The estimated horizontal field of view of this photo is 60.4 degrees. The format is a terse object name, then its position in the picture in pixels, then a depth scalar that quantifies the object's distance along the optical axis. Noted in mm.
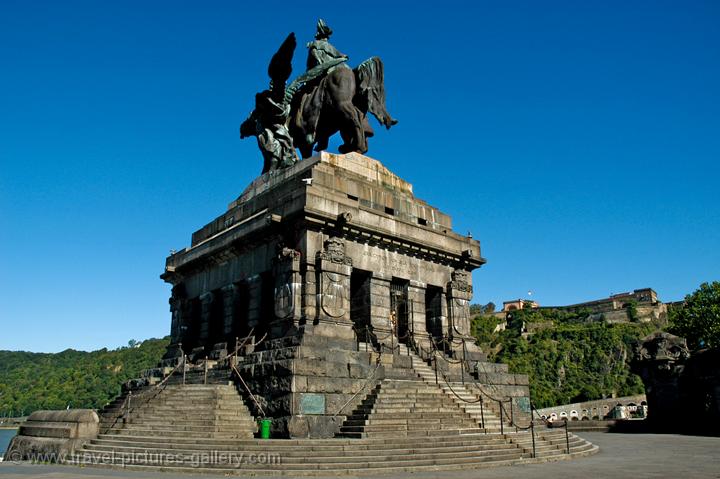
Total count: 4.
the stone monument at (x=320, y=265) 17375
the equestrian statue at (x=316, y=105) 25703
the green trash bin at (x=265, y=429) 15469
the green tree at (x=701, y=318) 48559
